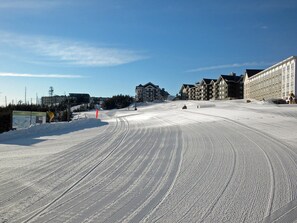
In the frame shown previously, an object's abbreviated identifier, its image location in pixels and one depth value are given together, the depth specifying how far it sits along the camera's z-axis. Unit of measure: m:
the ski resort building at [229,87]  97.46
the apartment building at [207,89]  113.37
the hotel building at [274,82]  56.97
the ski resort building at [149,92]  148.63
